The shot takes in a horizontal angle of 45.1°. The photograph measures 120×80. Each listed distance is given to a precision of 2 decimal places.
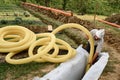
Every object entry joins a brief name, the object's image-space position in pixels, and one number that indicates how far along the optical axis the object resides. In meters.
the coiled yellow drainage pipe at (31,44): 3.42
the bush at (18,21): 5.21
